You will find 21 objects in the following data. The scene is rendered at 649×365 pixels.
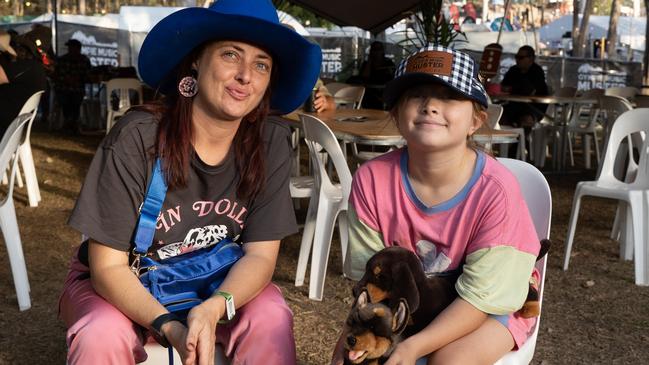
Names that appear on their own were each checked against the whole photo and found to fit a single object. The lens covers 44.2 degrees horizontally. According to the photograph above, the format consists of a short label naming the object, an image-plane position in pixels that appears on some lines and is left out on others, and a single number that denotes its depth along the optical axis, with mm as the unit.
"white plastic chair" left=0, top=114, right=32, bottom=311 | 3783
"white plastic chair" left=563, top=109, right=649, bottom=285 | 4508
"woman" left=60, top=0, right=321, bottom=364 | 1860
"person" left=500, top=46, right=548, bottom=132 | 9328
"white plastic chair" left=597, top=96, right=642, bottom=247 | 5074
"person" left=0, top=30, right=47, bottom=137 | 5572
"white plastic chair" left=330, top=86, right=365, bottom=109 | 8298
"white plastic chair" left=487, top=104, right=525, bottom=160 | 5453
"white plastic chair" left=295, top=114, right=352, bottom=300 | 3971
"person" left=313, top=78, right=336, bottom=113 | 5293
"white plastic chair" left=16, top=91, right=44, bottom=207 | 6326
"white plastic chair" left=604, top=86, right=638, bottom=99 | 8992
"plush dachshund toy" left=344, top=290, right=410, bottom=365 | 1685
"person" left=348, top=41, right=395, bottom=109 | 10742
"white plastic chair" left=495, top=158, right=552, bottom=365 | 2201
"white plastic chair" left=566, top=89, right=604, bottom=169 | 9367
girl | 1770
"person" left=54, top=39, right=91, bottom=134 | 12555
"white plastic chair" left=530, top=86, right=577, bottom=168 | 9339
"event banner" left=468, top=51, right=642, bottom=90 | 15406
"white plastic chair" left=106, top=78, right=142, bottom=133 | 10859
